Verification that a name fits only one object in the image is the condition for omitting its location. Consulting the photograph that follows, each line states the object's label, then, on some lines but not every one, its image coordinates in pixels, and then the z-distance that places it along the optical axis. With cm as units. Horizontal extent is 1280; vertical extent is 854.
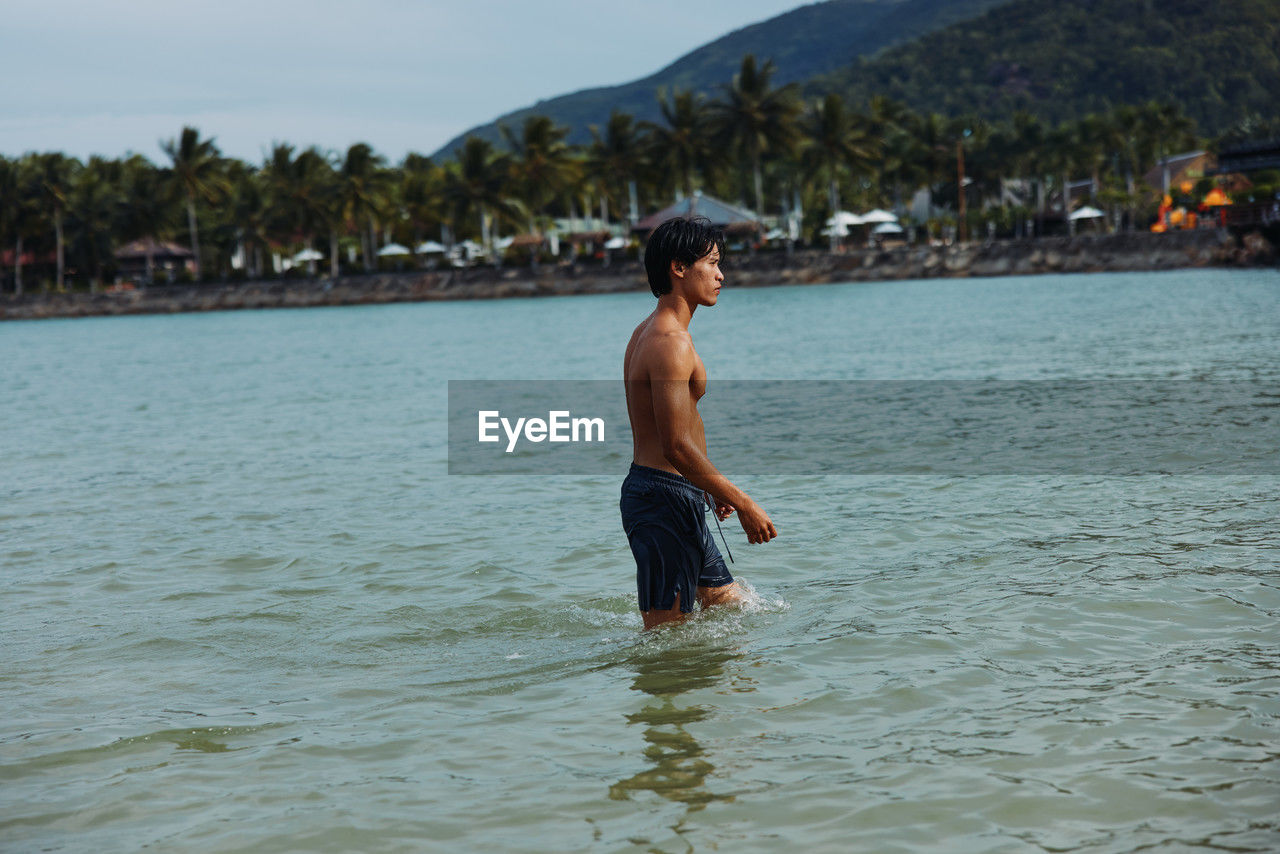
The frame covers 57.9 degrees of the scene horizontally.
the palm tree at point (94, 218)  8325
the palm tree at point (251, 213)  8175
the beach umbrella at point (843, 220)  7300
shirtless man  441
